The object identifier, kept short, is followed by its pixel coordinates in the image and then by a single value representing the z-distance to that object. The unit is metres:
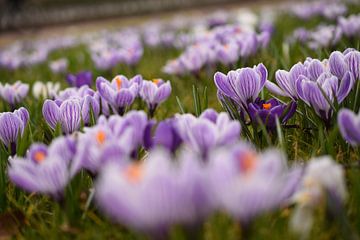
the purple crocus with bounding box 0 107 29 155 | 0.71
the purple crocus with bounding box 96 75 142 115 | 0.76
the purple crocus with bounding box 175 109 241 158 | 0.62
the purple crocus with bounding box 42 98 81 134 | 0.72
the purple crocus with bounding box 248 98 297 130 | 0.69
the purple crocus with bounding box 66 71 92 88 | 0.96
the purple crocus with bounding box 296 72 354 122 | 0.69
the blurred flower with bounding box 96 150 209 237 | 0.53
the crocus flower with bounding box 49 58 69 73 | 1.48
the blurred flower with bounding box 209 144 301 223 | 0.55
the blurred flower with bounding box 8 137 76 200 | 0.60
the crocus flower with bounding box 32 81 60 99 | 0.99
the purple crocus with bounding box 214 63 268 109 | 0.72
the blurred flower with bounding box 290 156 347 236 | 0.58
